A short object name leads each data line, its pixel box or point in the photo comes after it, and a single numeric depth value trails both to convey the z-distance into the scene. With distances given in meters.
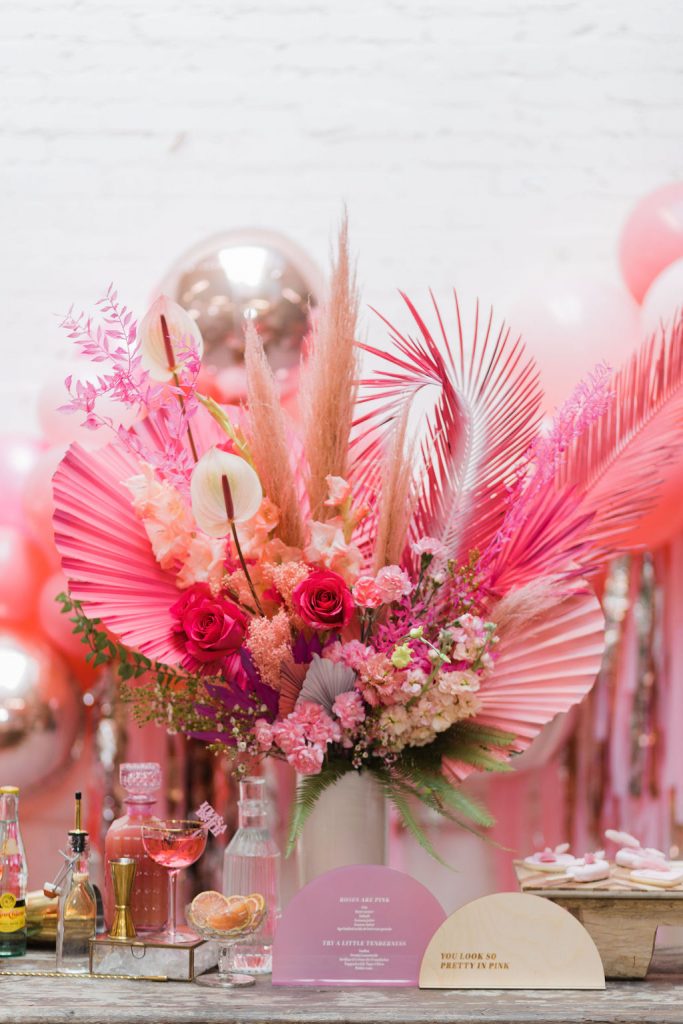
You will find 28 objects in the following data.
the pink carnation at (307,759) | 3.67
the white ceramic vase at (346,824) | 3.78
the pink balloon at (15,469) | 4.24
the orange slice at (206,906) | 3.67
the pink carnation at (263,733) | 3.69
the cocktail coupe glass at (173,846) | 3.71
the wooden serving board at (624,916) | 3.69
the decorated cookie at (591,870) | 3.73
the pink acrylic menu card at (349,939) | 3.64
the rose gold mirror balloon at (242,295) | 4.12
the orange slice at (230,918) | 3.66
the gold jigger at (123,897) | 3.72
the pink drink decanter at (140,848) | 3.78
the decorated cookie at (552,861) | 3.75
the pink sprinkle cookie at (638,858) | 3.77
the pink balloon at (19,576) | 4.18
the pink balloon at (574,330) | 4.06
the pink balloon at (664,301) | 3.95
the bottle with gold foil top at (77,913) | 3.74
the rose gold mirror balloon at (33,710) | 4.07
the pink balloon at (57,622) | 4.15
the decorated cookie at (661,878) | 3.71
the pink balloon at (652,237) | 4.08
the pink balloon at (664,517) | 3.98
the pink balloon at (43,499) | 4.09
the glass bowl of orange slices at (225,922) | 3.66
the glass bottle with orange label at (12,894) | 3.81
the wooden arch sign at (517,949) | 3.61
